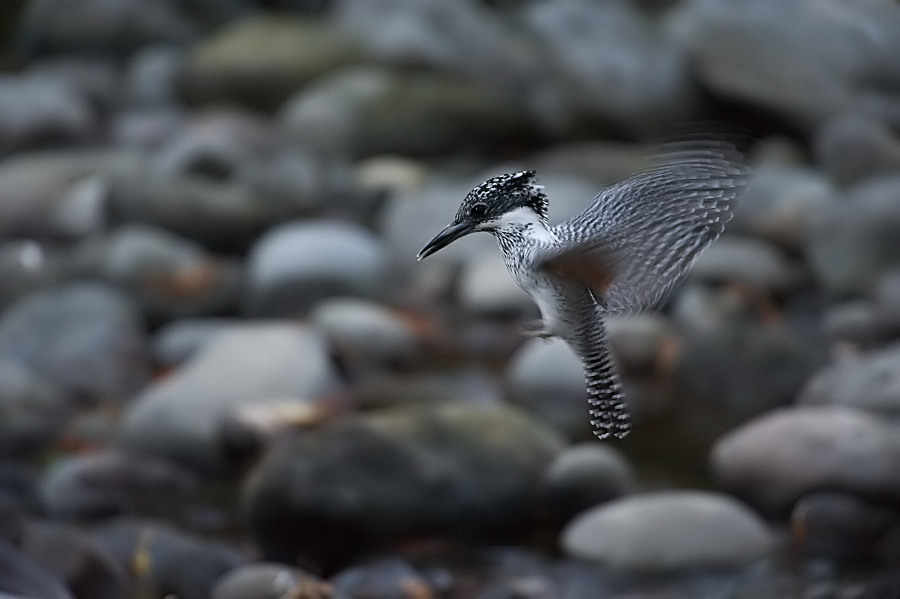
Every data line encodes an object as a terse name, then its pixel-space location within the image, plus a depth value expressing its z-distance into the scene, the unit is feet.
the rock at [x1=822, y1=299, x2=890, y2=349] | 52.70
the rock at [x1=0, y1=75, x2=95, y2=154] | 80.33
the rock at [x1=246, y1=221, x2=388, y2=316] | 57.52
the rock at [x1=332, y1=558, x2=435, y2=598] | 36.73
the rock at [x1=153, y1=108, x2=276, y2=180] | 67.77
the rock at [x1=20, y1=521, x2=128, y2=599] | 33.68
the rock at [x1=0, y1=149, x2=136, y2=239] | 65.62
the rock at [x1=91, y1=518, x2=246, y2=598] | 36.55
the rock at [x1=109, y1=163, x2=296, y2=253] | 62.39
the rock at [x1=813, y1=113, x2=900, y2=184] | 63.26
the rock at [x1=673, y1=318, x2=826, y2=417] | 48.70
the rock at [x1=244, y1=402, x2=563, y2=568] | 39.42
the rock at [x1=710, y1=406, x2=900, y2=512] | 40.01
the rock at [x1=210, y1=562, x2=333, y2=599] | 33.96
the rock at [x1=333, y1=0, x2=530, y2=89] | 82.43
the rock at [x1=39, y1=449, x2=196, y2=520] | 42.32
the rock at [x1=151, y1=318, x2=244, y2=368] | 53.62
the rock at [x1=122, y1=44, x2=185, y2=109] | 87.40
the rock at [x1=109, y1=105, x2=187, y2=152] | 79.05
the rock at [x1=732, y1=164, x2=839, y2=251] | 60.85
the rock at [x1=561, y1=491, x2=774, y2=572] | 38.40
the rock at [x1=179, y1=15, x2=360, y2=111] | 84.43
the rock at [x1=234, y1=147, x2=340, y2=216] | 65.82
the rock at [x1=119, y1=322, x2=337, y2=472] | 45.75
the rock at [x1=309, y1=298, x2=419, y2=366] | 51.98
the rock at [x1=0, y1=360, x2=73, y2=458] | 46.65
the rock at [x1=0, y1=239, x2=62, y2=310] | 58.49
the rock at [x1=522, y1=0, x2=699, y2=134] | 72.74
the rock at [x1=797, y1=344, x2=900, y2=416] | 44.52
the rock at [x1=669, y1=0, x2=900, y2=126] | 69.21
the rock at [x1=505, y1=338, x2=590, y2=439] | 49.42
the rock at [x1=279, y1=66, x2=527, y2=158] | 76.48
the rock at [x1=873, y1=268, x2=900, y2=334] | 52.44
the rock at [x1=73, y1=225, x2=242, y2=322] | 57.31
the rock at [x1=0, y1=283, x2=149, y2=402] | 51.60
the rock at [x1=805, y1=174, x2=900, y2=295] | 57.00
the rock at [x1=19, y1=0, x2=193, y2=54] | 94.84
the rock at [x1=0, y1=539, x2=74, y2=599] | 26.58
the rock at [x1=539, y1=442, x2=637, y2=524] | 40.81
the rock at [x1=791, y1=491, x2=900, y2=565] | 38.83
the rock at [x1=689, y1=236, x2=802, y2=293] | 56.29
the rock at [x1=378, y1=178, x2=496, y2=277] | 60.95
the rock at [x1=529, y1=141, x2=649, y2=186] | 65.87
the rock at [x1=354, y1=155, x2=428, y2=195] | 69.77
